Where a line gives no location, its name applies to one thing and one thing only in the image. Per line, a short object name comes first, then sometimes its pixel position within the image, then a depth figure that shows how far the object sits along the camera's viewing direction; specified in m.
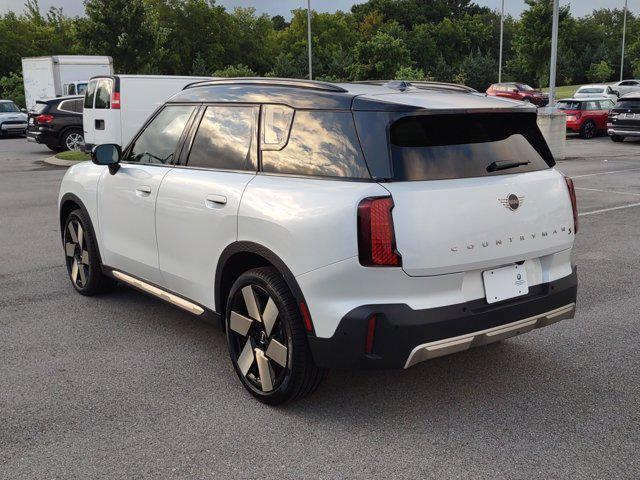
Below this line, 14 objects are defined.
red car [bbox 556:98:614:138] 25.39
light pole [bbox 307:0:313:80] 38.25
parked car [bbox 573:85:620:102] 34.91
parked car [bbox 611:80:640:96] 38.49
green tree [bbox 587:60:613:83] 66.81
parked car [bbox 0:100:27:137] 28.55
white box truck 27.61
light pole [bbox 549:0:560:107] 17.72
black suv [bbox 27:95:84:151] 20.36
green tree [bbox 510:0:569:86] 47.78
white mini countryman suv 3.35
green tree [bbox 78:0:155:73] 36.75
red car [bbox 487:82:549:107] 41.53
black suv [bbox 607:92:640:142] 22.42
